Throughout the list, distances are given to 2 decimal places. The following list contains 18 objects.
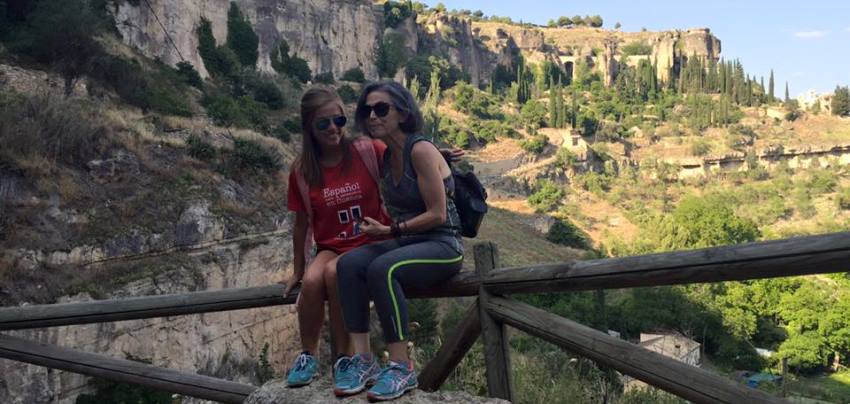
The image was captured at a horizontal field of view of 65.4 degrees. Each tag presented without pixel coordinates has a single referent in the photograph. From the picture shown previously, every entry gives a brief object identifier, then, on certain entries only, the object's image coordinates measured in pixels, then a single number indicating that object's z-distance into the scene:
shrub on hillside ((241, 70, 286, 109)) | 30.36
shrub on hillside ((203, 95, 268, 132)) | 20.95
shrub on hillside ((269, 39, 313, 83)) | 40.97
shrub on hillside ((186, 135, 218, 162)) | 13.93
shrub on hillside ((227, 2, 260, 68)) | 34.16
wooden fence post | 2.46
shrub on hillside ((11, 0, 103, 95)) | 15.88
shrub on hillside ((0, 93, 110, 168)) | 10.58
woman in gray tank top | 2.26
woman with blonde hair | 2.52
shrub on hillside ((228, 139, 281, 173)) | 14.80
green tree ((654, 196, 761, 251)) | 34.38
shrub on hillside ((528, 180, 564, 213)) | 43.44
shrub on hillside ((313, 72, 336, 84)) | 45.56
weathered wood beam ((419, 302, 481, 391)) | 2.57
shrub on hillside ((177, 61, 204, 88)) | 24.72
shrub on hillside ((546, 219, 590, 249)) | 37.63
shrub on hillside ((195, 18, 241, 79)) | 29.73
